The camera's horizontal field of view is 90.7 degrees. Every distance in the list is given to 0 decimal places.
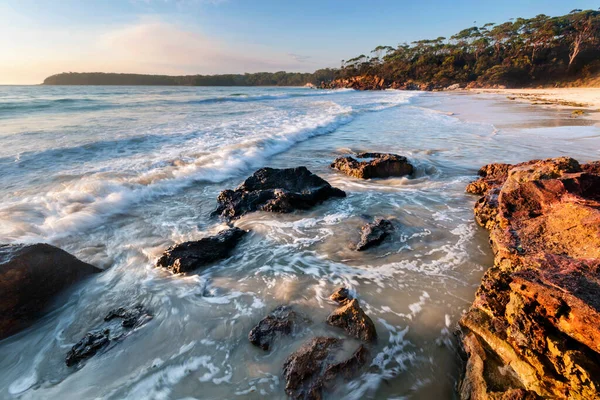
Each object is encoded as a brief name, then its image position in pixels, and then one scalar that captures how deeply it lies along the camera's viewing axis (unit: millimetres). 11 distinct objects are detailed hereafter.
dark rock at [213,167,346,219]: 5676
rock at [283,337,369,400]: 2242
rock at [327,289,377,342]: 2646
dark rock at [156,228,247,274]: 3975
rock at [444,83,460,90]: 61594
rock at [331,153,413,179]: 7469
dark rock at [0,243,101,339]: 3170
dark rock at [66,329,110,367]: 2738
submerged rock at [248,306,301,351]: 2727
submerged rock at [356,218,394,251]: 4320
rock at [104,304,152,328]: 3115
